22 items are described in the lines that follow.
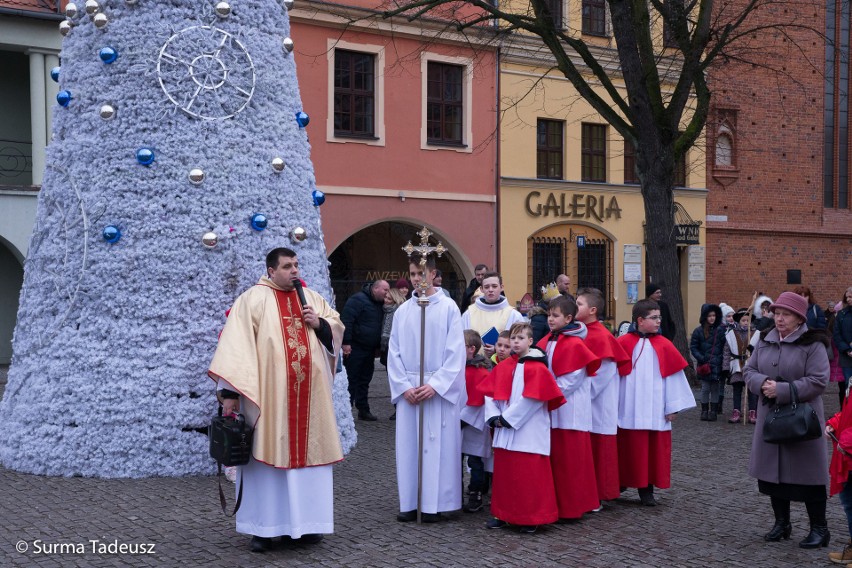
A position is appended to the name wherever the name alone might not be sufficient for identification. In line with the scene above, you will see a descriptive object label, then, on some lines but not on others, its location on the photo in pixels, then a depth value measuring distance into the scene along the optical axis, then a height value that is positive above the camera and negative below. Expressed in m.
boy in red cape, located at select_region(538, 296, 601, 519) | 7.48 -1.11
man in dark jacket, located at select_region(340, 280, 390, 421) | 13.02 -0.85
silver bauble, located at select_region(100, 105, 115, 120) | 9.12 +1.44
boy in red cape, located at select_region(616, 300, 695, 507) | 8.18 -1.08
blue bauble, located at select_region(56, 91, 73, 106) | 9.39 +1.61
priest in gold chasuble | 6.58 -0.86
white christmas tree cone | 8.90 +0.29
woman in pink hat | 6.68 -0.83
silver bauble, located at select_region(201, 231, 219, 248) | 9.05 +0.29
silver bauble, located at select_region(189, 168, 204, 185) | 9.09 +0.86
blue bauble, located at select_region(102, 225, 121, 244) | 8.98 +0.34
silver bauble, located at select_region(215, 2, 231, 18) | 9.37 +2.42
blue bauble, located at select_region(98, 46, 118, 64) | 9.13 +1.95
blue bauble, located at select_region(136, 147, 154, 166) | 9.04 +1.03
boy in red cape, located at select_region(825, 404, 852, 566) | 6.10 -1.16
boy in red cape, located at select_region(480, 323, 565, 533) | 7.16 -1.20
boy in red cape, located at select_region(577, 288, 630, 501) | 7.96 -1.03
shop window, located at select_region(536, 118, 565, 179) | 23.89 +2.91
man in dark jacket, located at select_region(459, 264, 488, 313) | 12.94 -0.18
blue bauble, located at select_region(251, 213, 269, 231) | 9.22 +0.46
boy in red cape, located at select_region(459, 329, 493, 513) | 7.87 -1.22
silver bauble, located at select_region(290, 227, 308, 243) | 9.50 +0.34
